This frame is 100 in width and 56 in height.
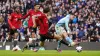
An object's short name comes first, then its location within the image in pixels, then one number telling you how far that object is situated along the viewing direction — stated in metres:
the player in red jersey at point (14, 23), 25.12
